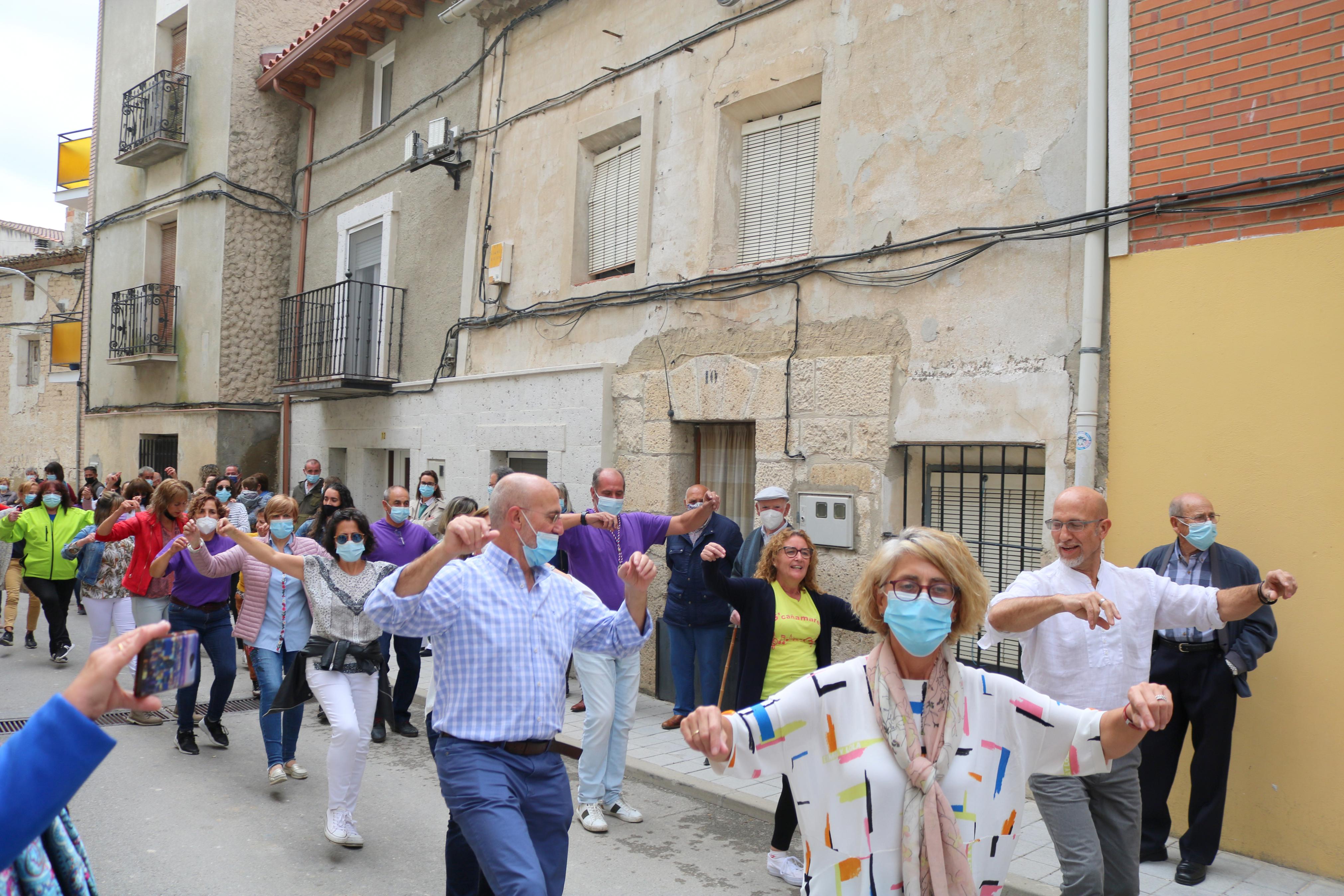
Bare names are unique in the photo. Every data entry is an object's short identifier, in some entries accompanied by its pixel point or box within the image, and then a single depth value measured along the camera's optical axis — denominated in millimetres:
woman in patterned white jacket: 2244
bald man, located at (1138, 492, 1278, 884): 4781
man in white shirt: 3395
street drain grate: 7129
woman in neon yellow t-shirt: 4734
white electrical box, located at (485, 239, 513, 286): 10586
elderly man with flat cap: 6488
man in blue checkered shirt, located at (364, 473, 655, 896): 3205
